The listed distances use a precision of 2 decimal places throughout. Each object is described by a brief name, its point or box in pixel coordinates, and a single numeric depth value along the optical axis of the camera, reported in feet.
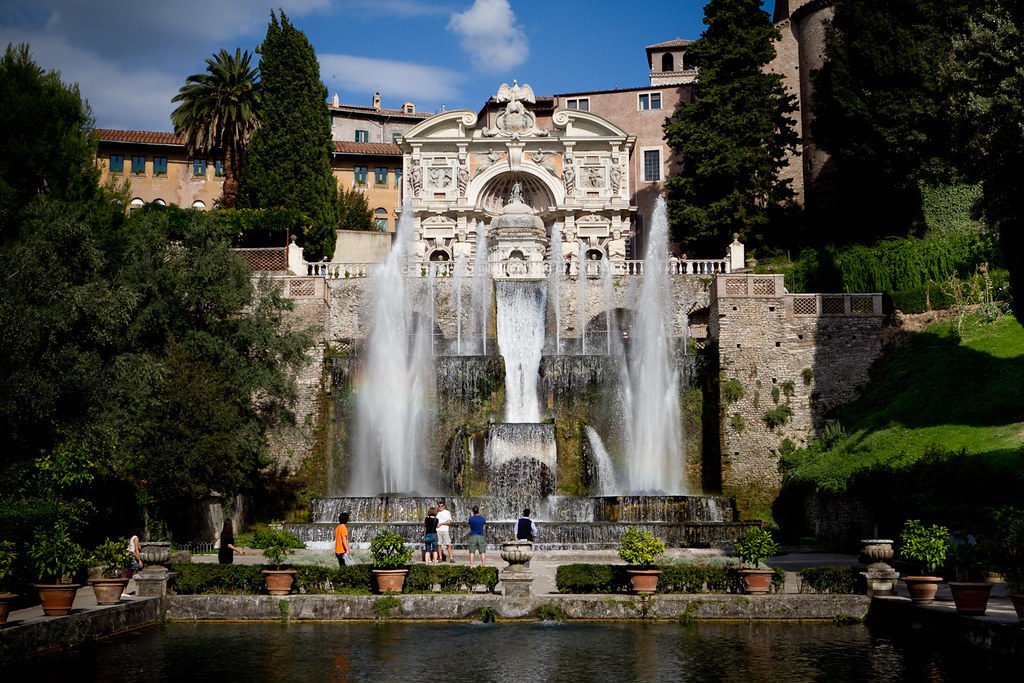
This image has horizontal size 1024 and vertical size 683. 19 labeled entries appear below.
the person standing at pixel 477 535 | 70.74
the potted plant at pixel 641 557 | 57.47
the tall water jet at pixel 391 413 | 113.91
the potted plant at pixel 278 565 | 58.18
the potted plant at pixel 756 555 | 57.67
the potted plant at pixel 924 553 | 53.11
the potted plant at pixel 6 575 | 45.83
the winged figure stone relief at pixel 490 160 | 172.45
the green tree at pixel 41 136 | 110.73
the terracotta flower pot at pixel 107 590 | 53.88
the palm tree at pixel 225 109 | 175.94
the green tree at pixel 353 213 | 182.60
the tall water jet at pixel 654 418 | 112.34
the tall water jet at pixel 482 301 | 133.80
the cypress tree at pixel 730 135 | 147.13
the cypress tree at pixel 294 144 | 158.92
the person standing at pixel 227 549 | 68.69
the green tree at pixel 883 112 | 127.95
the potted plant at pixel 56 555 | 52.03
